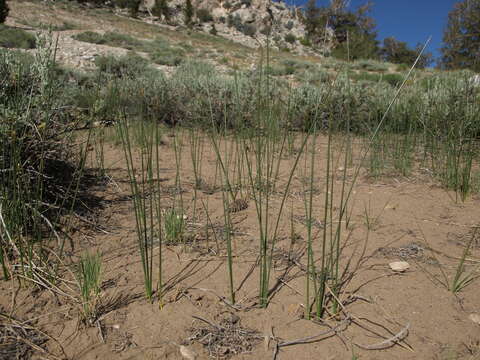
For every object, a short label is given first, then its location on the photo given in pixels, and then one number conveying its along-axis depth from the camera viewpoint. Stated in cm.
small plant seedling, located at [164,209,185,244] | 154
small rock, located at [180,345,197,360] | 97
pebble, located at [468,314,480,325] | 109
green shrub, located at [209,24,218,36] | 2974
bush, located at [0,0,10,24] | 1340
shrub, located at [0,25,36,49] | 983
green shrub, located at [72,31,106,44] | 1248
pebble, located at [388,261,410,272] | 136
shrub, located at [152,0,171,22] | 3105
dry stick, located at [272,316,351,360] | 101
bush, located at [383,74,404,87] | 906
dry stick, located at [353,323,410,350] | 100
